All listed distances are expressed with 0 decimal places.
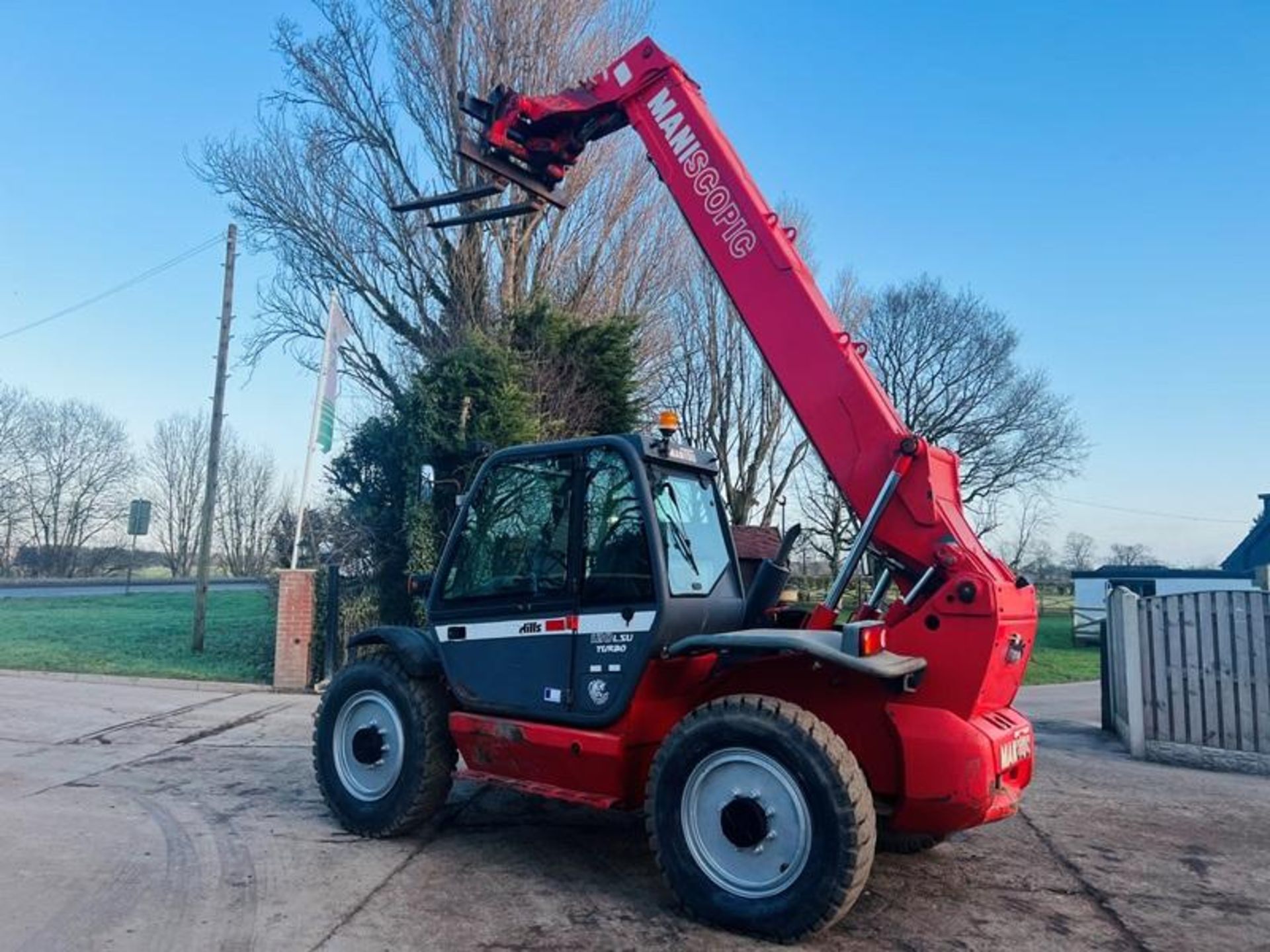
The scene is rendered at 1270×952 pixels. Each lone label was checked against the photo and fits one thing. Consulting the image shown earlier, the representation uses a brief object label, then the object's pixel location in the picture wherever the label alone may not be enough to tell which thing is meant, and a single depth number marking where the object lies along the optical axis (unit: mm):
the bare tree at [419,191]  16516
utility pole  16688
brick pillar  12273
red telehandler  4164
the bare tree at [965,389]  31500
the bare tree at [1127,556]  54531
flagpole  12873
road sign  24453
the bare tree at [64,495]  48312
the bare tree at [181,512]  54938
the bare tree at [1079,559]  54906
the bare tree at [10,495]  47281
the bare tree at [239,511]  55344
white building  24234
